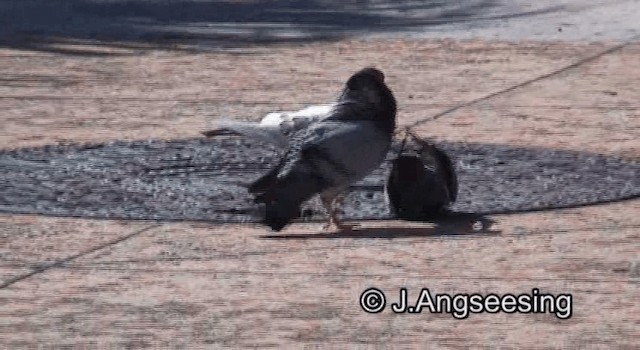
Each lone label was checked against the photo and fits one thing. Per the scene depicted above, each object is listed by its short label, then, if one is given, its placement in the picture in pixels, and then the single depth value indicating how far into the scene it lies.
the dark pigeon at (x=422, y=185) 15.20
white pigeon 15.59
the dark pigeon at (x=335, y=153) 14.21
